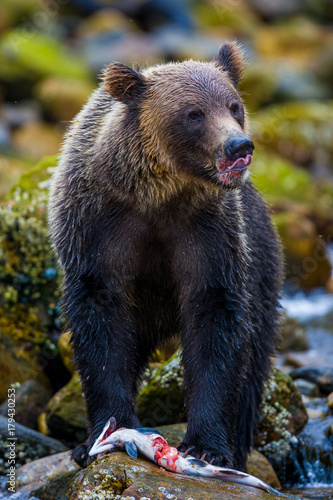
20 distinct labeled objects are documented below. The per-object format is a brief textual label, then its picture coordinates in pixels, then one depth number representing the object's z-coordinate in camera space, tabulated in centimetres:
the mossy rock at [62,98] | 4766
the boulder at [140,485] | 996
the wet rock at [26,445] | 1516
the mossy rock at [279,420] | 1576
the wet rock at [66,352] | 1725
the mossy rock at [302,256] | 3095
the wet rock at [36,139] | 4510
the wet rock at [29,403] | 1702
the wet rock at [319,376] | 1861
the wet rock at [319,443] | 1552
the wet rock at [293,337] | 2447
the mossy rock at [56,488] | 1245
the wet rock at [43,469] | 1414
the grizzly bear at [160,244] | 1207
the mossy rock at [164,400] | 1551
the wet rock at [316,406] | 1714
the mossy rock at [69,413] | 1590
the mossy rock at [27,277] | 1833
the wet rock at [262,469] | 1454
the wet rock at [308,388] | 1845
